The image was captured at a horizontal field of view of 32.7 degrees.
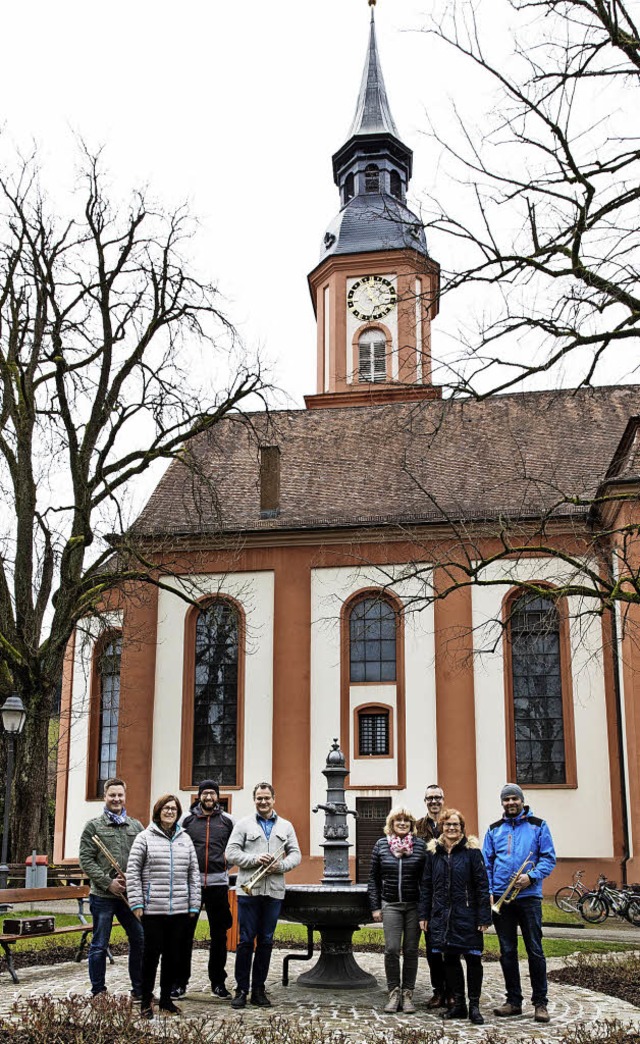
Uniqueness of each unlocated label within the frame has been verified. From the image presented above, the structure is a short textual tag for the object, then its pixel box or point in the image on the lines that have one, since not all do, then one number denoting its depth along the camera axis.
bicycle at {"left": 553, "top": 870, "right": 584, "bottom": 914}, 20.05
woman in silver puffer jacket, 8.76
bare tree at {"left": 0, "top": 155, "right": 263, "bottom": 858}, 20.28
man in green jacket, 9.27
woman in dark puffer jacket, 9.46
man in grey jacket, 9.45
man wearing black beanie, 10.27
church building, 23.34
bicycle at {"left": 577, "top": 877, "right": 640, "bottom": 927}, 18.28
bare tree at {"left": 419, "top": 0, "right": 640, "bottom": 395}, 10.88
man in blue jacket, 9.09
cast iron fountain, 10.11
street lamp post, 17.12
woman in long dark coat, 8.85
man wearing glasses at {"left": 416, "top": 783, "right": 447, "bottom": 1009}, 9.38
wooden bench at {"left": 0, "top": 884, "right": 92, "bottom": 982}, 10.95
